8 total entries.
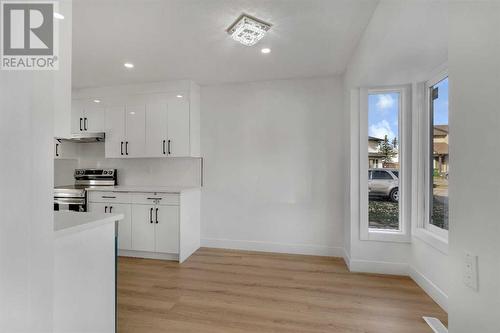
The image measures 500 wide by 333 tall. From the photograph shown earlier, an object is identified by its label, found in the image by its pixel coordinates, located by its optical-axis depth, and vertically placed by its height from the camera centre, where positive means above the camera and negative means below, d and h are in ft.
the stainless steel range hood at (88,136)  12.23 +1.44
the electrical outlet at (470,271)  2.66 -1.18
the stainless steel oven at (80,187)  11.14 -1.14
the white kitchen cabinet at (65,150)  13.00 +0.78
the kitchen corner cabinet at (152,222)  10.62 -2.56
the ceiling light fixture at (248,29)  6.56 +3.88
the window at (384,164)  9.11 +0.08
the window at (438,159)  7.69 +0.25
